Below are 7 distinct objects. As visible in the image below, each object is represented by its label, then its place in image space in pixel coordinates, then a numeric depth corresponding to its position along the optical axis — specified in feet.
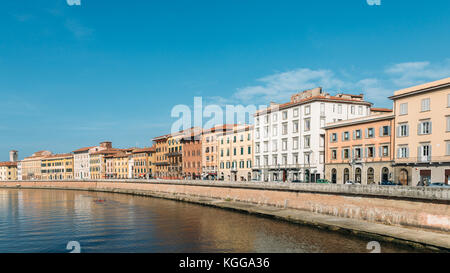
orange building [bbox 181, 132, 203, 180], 333.21
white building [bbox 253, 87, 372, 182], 217.77
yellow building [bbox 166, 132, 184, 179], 364.38
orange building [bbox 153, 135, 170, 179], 394.73
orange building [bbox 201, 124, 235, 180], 311.62
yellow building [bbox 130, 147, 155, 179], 429.38
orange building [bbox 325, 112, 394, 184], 174.40
